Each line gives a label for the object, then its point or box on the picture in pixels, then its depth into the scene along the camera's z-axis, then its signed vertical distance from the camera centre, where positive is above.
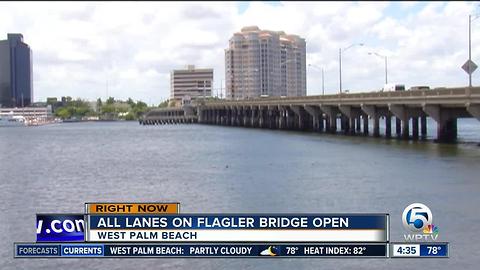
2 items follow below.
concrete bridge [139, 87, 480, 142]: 84.62 +0.73
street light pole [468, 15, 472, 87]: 79.21 +6.56
